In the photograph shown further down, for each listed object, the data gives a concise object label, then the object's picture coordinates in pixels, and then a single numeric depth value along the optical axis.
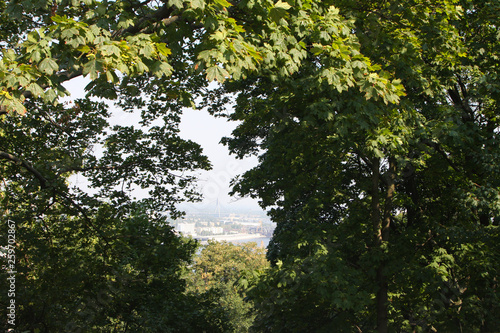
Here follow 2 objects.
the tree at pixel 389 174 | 6.53
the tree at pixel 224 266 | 49.75
